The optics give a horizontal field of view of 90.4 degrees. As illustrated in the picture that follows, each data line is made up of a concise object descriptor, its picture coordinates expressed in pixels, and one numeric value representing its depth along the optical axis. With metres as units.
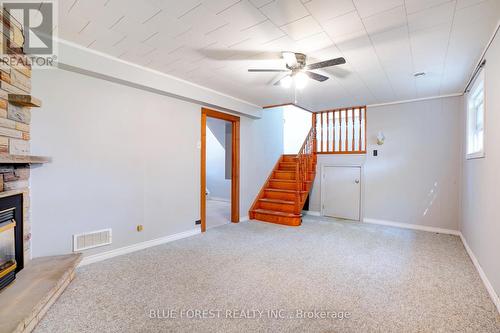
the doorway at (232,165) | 4.25
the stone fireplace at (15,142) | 2.01
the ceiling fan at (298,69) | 2.56
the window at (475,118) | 3.09
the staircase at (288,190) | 4.94
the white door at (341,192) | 5.21
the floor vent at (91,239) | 2.78
